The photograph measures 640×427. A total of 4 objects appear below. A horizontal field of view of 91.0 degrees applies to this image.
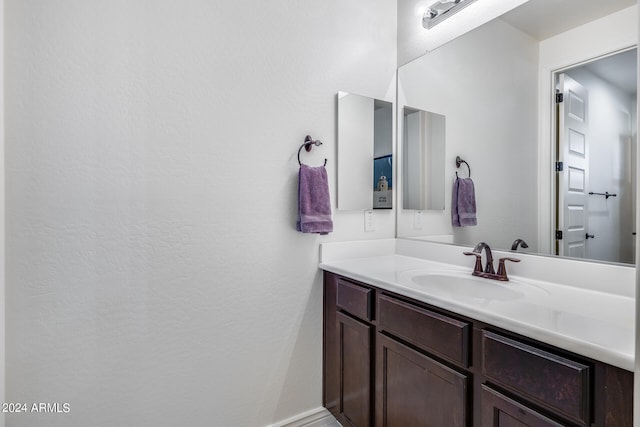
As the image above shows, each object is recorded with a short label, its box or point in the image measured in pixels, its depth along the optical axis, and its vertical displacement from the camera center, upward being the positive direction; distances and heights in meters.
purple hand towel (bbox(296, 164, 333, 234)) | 1.57 +0.04
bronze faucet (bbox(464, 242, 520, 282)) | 1.35 -0.25
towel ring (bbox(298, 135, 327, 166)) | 1.63 +0.34
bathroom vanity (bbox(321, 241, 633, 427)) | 0.70 -0.42
